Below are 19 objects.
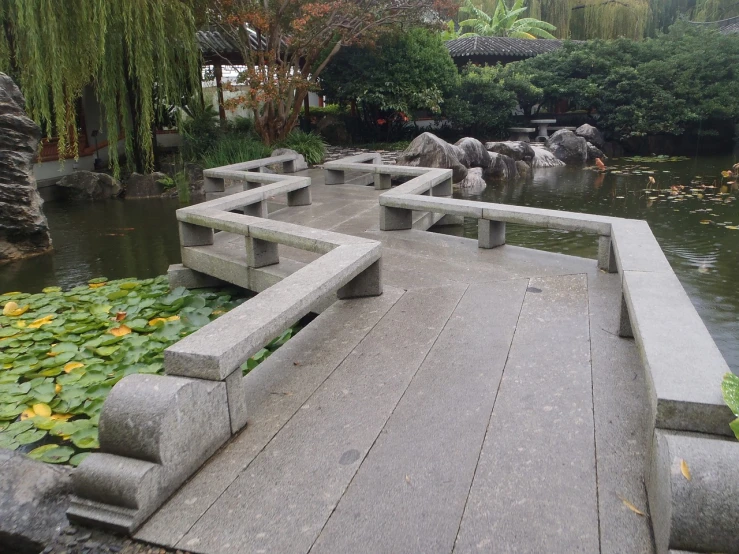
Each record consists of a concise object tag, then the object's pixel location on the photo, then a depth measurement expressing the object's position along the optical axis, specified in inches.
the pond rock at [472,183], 485.4
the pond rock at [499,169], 560.4
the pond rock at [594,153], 682.8
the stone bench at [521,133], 746.2
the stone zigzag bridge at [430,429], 74.5
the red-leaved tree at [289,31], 472.4
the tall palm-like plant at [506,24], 1067.9
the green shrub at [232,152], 479.8
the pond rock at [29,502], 80.9
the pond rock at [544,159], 636.1
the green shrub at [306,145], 514.3
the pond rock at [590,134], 717.3
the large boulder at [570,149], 670.5
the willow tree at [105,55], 338.6
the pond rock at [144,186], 471.8
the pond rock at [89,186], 473.7
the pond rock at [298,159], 455.8
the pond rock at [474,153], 551.5
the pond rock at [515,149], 609.9
